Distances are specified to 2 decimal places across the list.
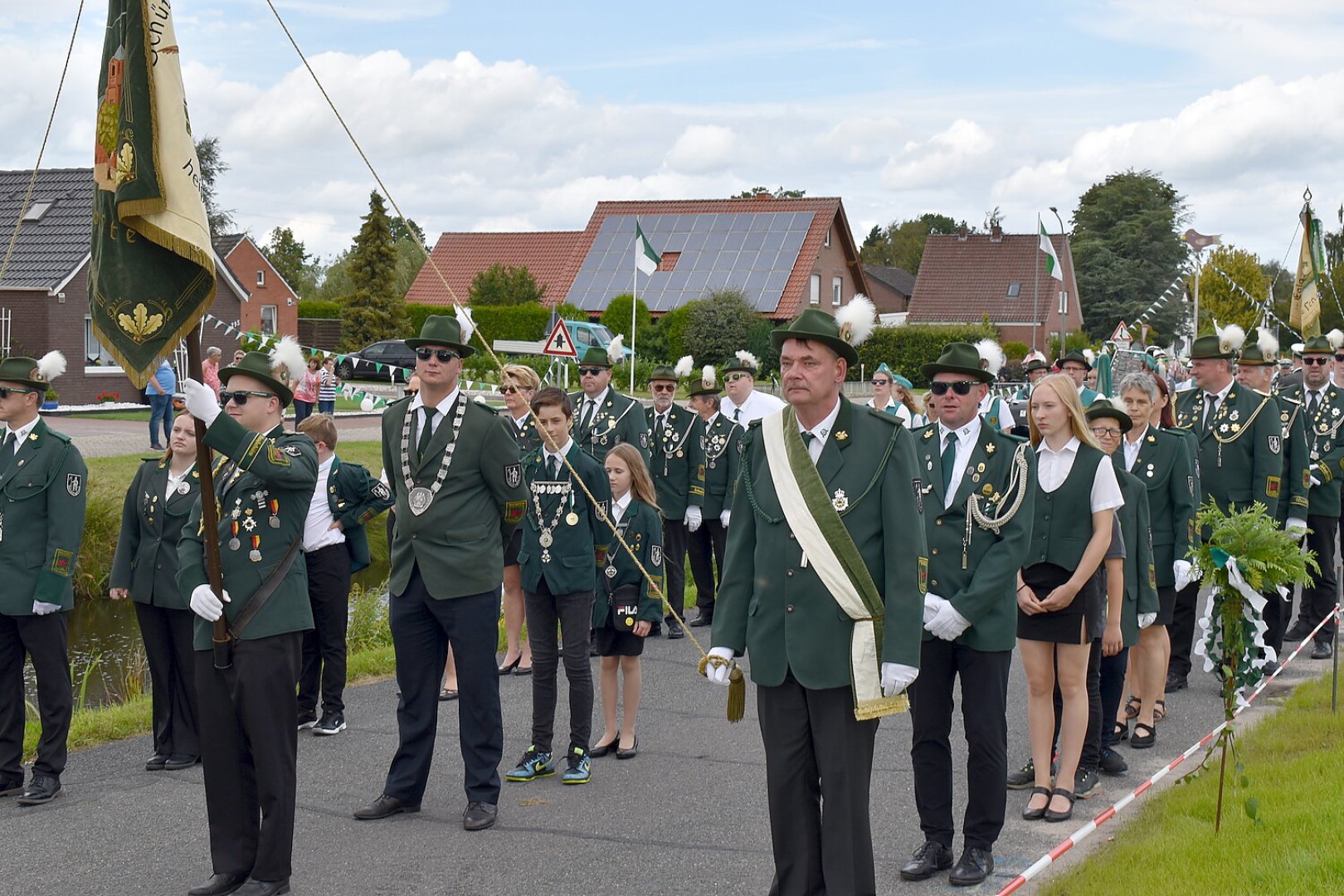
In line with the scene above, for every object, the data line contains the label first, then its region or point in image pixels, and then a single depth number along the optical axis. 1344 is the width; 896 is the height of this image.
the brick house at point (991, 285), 69.69
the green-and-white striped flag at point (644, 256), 29.45
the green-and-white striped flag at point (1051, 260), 39.19
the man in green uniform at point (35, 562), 7.16
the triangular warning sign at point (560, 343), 22.72
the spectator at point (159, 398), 24.09
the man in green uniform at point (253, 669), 5.62
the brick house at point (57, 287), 35.47
